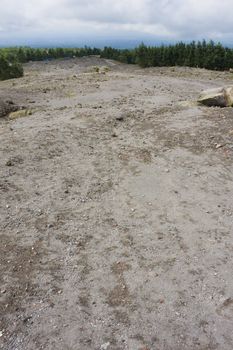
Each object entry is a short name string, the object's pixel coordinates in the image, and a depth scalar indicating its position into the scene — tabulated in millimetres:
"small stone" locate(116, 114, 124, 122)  21819
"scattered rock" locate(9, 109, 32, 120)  23191
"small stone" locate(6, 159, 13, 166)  15461
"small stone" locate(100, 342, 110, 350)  7613
